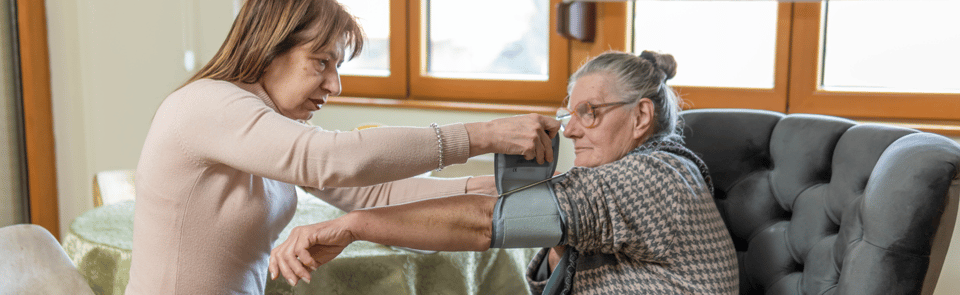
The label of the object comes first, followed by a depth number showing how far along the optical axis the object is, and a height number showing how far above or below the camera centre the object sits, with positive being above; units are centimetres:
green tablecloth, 158 -52
